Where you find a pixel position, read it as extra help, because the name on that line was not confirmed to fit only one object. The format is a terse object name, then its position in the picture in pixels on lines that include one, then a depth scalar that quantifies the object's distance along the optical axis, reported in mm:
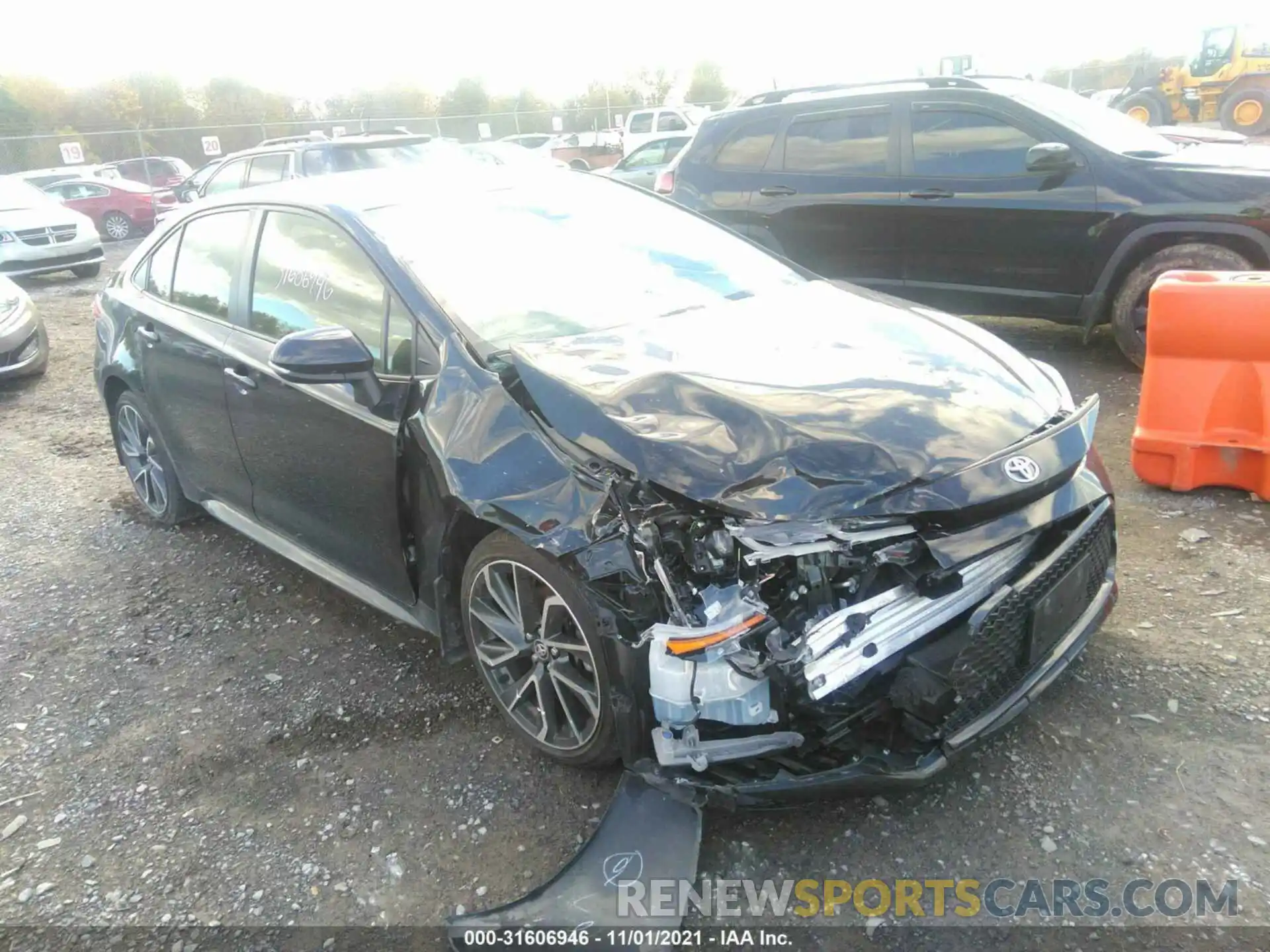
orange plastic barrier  4012
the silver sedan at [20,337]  7871
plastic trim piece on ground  2318
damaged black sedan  2336
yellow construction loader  19344
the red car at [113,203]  18266
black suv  5672
